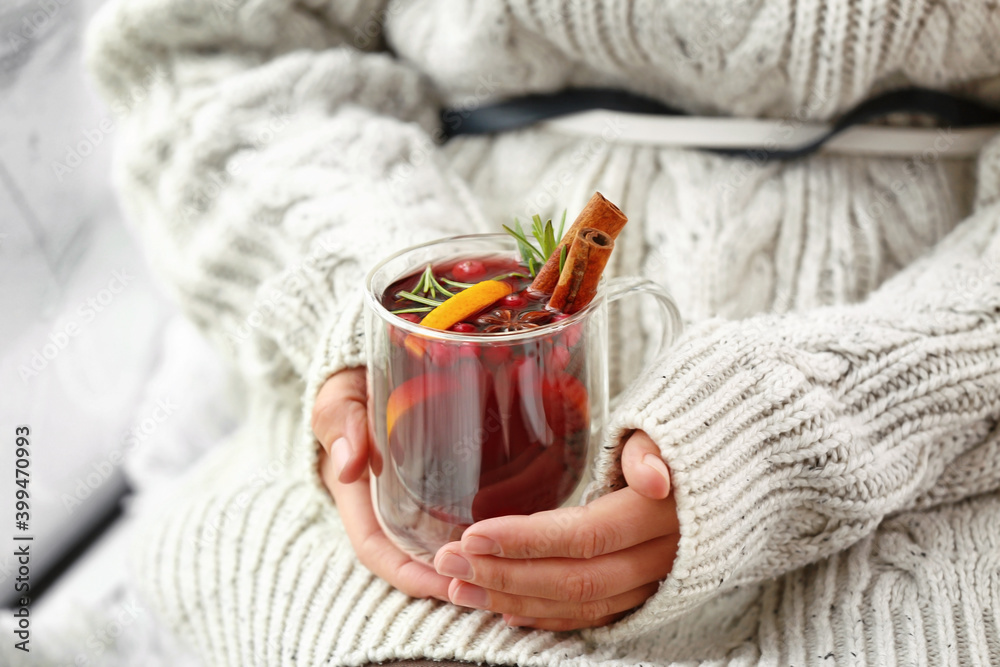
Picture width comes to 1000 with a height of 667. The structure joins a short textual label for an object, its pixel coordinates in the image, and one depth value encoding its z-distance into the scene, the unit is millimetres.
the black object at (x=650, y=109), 794
